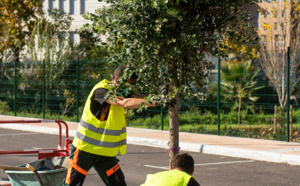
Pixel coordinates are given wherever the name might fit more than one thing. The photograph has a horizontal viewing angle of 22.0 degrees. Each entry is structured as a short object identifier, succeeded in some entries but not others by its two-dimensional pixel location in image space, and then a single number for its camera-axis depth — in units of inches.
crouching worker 213.9
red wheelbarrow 287.4
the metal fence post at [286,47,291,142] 795.1
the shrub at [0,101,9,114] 1390.6
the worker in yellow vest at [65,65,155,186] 317.7
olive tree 257.2
